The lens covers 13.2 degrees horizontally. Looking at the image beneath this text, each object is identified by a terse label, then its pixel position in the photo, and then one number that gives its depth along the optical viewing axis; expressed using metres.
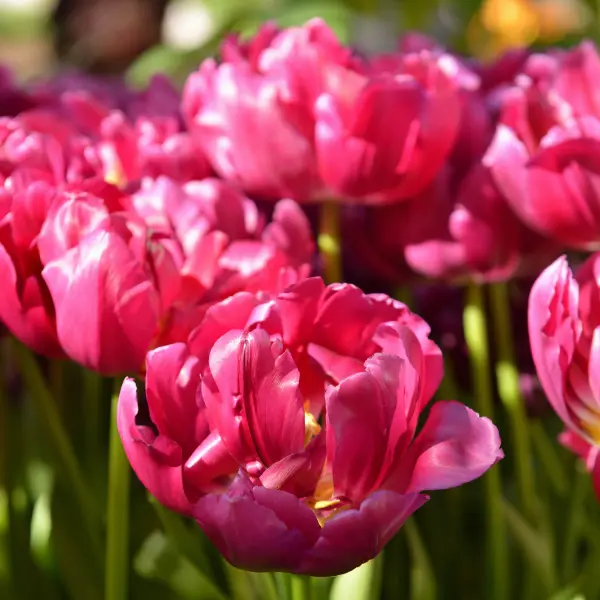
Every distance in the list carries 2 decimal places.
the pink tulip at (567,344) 0.69
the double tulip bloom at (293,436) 0.66
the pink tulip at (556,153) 0.74
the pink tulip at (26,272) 0.71
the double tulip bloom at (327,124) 0.75
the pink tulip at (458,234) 0.76
